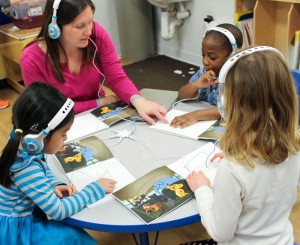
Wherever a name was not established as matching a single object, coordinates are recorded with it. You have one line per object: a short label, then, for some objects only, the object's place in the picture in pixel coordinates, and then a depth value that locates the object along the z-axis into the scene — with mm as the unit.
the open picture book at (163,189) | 1027
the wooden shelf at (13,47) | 3115
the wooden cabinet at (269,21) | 2651
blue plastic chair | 1504
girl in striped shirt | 1044
